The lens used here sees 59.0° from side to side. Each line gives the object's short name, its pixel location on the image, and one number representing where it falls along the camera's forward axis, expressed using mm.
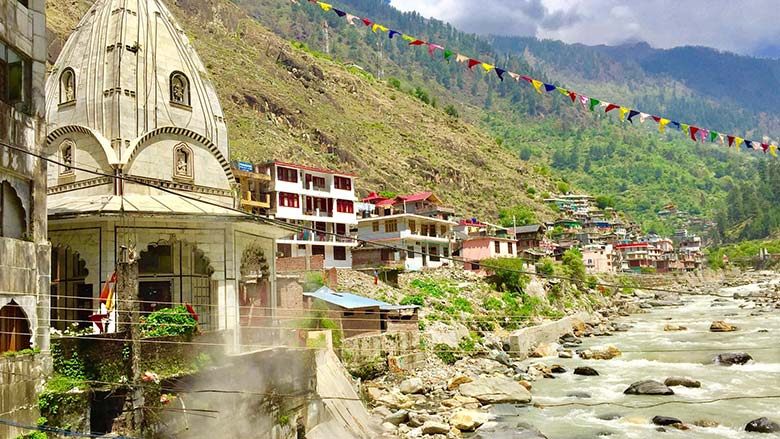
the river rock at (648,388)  31141
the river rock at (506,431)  23830
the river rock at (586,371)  36406
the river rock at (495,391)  29906
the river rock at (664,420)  26078
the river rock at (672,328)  56312
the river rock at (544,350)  43219
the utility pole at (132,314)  15109
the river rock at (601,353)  42031
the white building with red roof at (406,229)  57406
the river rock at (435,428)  24859
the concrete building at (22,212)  13562
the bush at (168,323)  16750
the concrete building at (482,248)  66750
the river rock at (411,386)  30656
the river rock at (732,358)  38469
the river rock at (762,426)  24719
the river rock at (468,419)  25641
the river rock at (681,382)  32594
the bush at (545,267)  67688
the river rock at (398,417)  25736
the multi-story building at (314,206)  53562
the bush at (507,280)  55028
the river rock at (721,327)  54469
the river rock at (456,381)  31578
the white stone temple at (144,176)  21250
